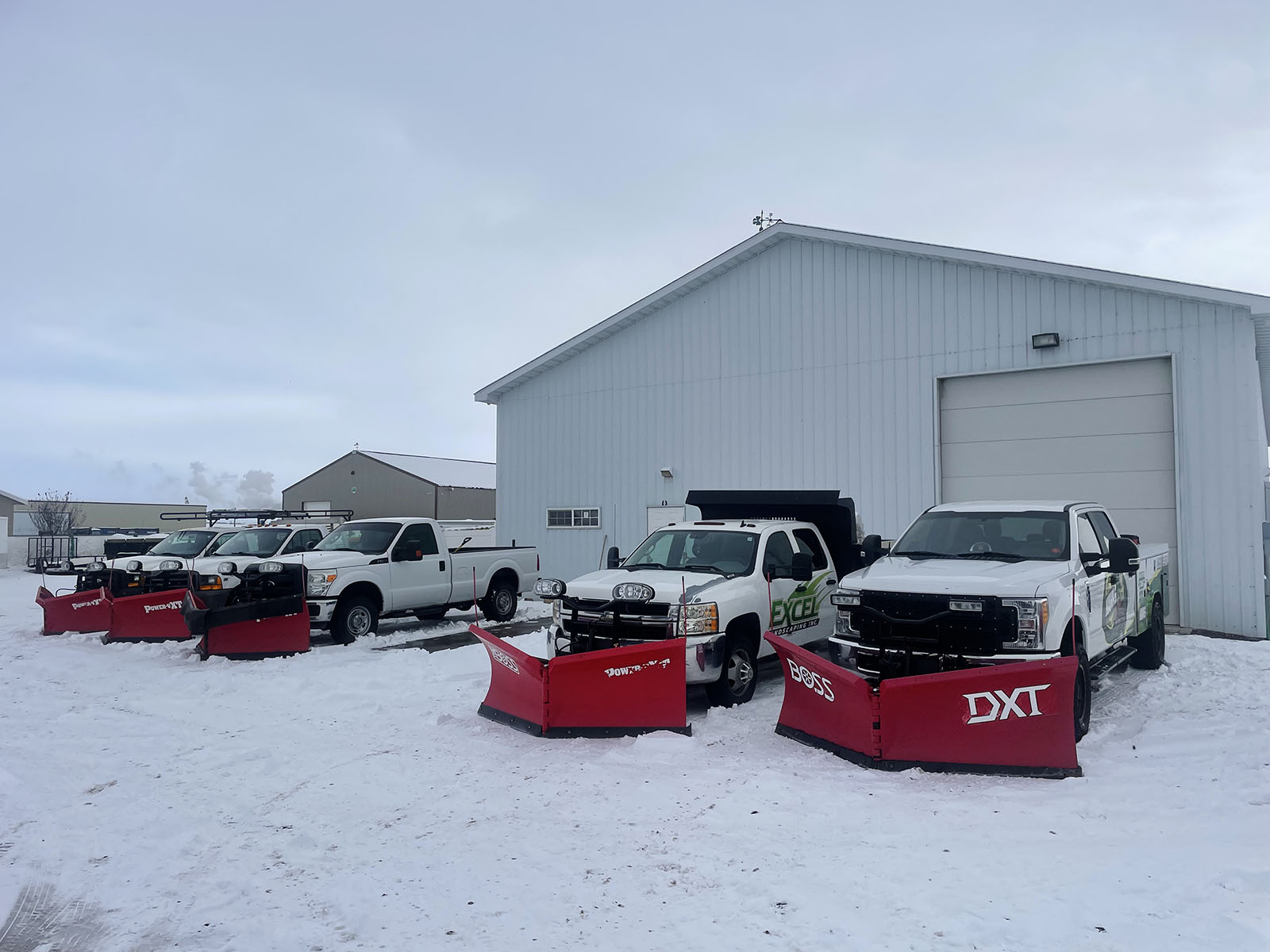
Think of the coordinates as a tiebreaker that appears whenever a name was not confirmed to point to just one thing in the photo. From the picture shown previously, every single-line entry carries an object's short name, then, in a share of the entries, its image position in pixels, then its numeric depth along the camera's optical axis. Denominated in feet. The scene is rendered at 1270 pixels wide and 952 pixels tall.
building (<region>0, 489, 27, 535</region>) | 185.88
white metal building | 41.22
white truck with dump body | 26.05
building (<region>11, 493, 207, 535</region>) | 201.57
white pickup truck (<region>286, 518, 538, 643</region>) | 42.29
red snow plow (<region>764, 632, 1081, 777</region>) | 19.45
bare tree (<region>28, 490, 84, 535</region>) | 164.86
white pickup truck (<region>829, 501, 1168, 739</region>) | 21.68
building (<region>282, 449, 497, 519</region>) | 146.41
